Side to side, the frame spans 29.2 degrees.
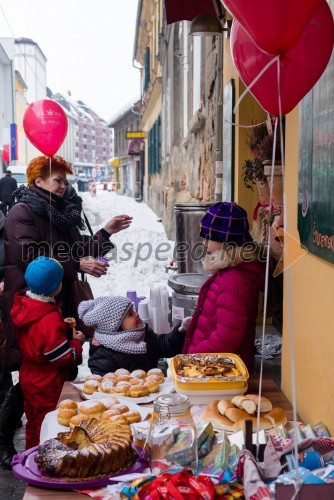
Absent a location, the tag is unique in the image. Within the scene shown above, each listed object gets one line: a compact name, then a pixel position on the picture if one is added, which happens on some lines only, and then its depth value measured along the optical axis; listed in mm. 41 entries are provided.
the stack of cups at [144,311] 5125
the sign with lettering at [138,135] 32312
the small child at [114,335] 3420
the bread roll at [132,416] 2551
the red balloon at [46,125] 6875
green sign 2248
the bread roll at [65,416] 2537
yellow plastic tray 2746
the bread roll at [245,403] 2531
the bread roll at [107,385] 2895
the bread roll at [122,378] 3004
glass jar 2055
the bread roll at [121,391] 2855
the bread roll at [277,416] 2459
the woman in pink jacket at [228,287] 3191
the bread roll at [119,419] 2434
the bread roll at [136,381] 2919
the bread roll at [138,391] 2838
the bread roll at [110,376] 3027
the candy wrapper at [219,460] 2068
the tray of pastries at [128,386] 2854
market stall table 2875
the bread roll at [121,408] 2607
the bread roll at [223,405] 2561
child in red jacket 3576
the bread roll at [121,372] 3090
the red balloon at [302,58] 2070
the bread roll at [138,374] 3038
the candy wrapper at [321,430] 2248
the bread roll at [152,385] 2912
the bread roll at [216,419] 2467
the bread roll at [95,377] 3016
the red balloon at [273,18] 1675
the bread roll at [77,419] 2461
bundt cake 2098
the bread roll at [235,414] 2492
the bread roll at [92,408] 2582
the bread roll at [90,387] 2896
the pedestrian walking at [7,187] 17438
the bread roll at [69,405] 2613
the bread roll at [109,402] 2664
